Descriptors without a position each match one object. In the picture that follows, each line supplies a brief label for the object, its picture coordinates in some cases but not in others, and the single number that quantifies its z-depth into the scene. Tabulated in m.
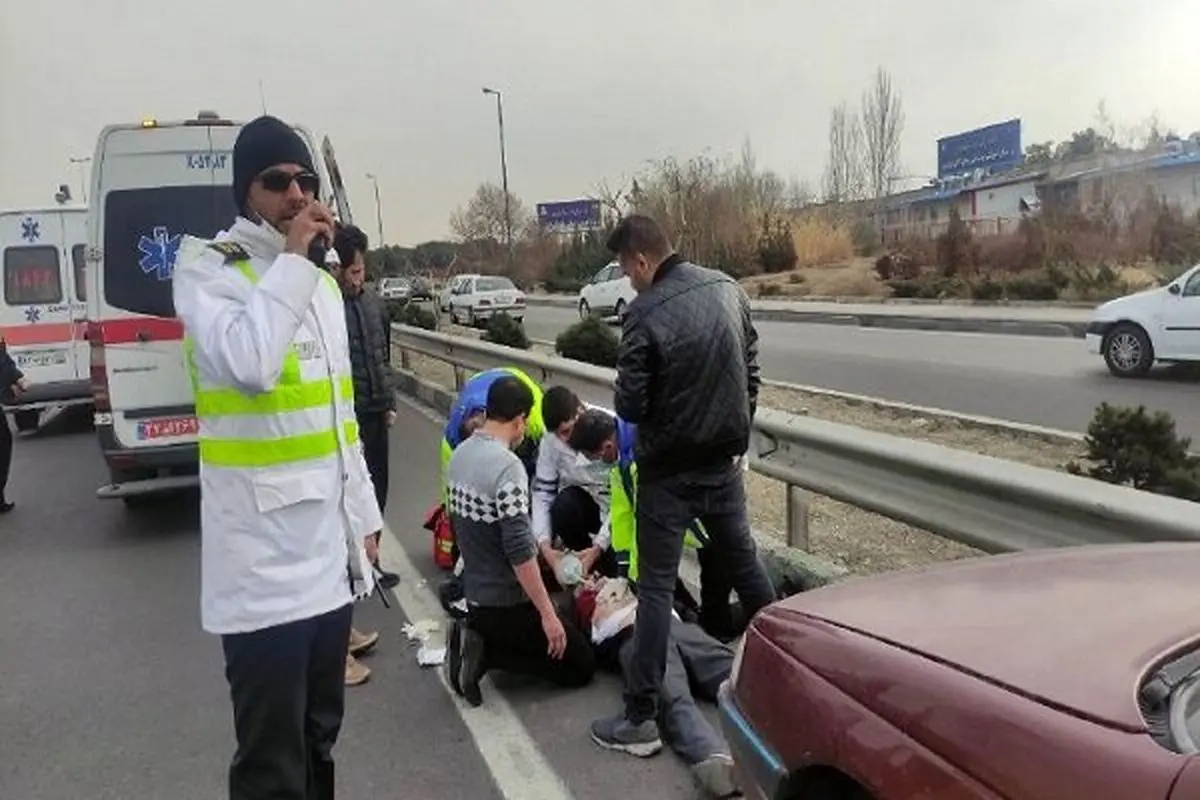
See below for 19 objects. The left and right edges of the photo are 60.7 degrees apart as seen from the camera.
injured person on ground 3.25
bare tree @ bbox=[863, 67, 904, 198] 68.62
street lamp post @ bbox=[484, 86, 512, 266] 53.97
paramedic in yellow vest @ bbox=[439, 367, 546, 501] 4.97
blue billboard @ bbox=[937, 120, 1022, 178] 73.36
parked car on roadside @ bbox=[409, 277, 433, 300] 46.01
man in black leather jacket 3.48
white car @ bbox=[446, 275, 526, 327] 33.56
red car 1.41
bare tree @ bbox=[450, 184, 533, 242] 68.62
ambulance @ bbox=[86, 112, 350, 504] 6.85
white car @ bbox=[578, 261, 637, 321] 29.73
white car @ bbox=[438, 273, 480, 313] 36.67
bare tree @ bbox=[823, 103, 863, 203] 69.81
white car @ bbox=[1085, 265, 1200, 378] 12.06
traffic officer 2.24
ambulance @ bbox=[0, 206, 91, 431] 12.27
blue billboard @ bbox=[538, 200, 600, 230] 62.53
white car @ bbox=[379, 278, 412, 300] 48.09
